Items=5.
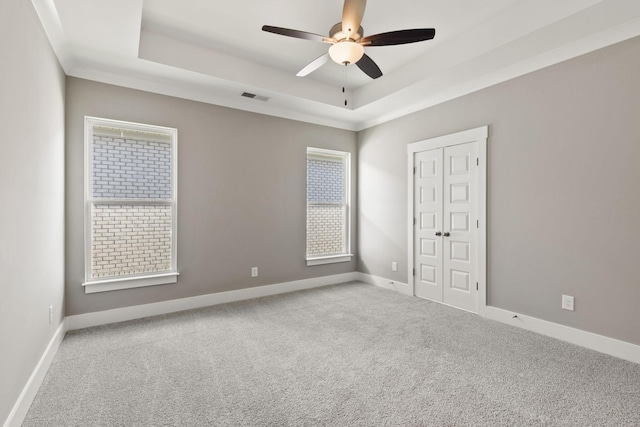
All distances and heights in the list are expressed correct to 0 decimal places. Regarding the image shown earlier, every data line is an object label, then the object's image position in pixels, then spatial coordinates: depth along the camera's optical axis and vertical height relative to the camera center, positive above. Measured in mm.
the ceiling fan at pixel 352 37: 2246 +1315
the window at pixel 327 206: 4953 +106
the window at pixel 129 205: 3326 +81
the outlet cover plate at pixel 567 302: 2887 -828
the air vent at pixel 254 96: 3984 +1503
